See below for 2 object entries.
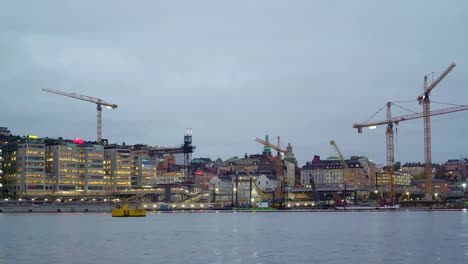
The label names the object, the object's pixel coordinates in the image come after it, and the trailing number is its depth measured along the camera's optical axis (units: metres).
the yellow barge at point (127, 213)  164.00
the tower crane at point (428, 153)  198.23
